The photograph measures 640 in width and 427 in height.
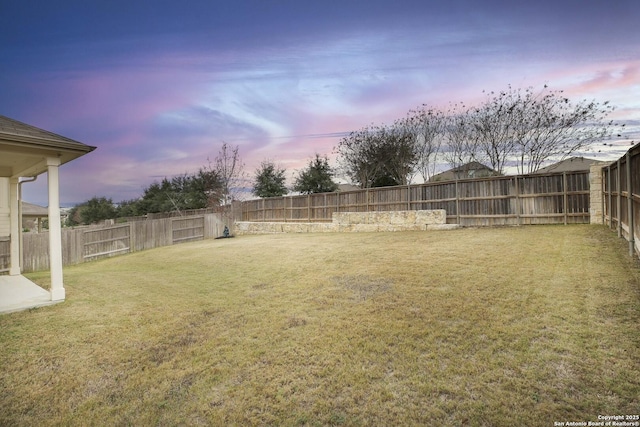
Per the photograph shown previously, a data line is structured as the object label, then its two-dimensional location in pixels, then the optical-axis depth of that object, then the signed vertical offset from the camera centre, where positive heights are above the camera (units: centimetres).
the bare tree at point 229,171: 2674 +375
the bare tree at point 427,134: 2445 +589
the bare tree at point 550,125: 1717 +463
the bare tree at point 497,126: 1984 +531
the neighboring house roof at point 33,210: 1751 +63
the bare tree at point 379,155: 2697 +504
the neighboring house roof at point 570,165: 1978 +280
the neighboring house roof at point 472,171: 2288 +277
